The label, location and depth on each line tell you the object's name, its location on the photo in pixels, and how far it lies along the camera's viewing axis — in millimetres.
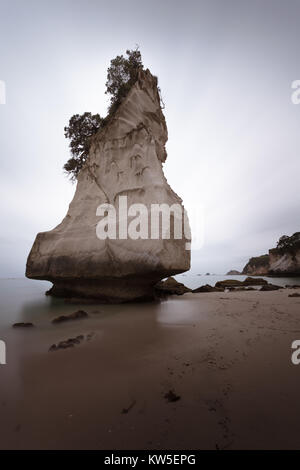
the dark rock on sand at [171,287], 9711
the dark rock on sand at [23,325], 3952
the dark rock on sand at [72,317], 4208
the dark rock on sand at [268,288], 10078
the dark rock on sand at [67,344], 2729
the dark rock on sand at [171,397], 1565
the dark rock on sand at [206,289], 10631
